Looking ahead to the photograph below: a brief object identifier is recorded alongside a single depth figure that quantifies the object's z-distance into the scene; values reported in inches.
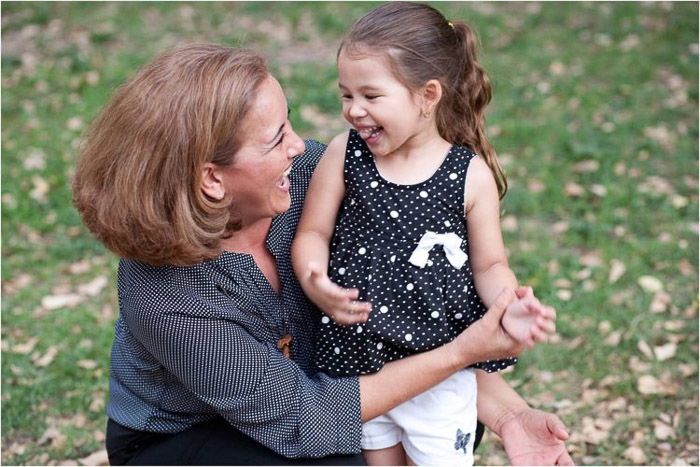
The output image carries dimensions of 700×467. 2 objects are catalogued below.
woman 90.5
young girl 98.3
